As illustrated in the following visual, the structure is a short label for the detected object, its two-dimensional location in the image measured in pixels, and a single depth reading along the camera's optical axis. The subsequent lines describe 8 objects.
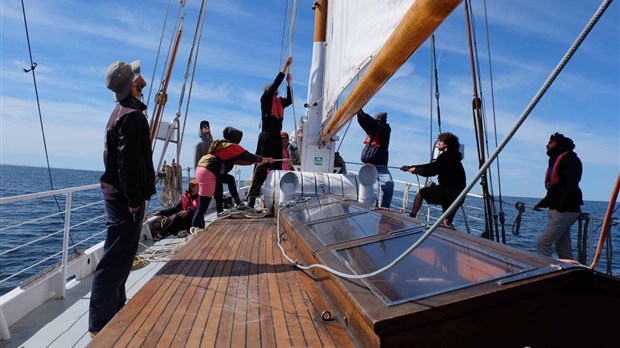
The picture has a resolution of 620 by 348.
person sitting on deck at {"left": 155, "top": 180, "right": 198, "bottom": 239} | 5.95
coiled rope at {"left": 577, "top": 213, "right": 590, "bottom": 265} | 3.98
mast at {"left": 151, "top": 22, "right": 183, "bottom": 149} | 4.56
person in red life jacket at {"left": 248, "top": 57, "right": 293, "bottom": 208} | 6.58
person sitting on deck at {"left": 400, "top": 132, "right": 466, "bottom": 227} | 4.43
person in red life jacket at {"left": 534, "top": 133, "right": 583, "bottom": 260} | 4.24
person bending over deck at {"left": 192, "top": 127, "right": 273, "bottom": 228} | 5.14
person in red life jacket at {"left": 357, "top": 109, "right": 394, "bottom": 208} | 6.08
